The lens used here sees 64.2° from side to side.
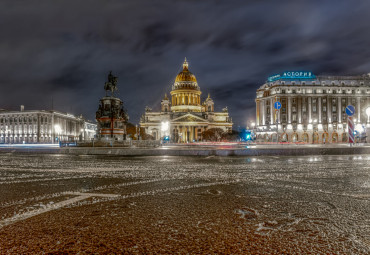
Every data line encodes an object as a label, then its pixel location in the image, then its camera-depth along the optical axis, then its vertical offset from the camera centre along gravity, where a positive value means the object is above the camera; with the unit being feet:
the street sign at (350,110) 79.13 +6.69
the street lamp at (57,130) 386.44 +12.47
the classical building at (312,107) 306.14 +30.06
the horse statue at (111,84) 118.01 +22.24
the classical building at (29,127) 382.42 +17.78
